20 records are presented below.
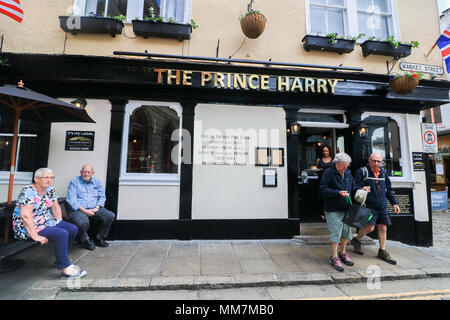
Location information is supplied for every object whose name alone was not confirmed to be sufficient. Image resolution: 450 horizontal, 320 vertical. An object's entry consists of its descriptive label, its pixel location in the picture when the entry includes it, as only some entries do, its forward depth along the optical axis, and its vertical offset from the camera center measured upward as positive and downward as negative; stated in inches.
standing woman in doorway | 212.4 +16.7
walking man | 157.2 -15.6
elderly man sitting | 162.3 -28.3
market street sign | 224.1 +123.7
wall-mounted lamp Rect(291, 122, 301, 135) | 203.2 +48.0
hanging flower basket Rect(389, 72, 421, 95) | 194.4 +92.5
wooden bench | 114.2 -45.1
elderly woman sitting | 115.3 -30.8
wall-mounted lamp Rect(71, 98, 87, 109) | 183.5 +65.6
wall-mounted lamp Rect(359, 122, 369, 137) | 214.2 +49.4
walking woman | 142.5 -16.8
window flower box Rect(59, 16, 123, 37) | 189.5 +143.3
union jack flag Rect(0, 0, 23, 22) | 168.4 +140.0
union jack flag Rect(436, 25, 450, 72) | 207.9 +141.8
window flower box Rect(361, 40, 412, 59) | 214.2 +138.6
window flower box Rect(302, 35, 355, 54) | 208.7 +139.3
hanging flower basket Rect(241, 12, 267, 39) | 187.8 +144.1
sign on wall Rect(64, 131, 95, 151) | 188.7 +30.3
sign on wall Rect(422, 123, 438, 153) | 221.6 +42.8
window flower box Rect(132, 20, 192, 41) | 192.9 +141.3
